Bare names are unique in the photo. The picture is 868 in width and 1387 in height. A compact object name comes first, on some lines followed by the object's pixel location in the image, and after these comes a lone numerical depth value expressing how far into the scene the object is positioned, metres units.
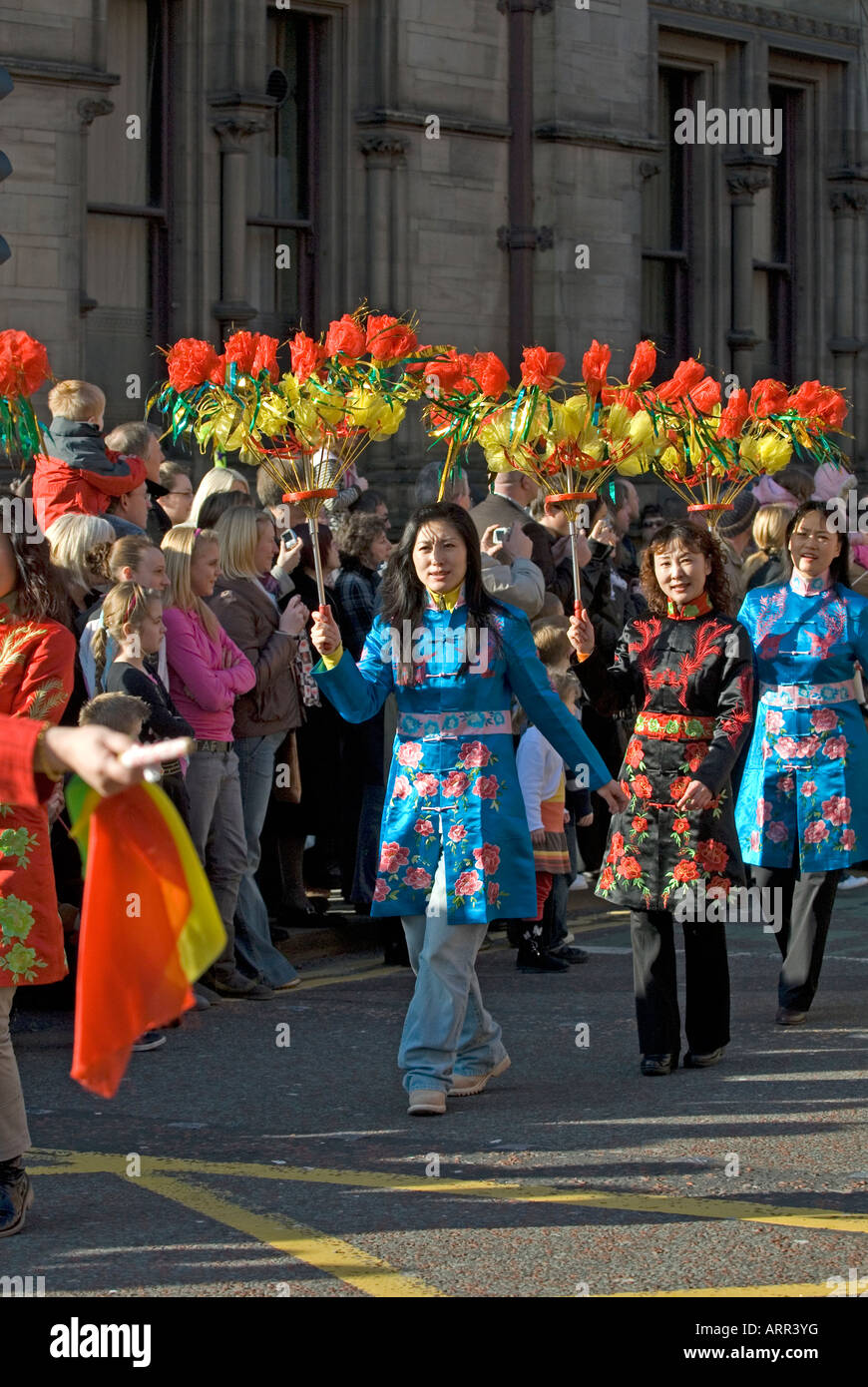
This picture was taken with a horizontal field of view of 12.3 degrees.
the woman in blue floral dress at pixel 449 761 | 13.21
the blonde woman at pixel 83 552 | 16.16
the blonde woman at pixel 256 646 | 17.15
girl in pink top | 16.09
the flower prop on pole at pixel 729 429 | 17.34
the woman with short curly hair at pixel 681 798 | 13.97
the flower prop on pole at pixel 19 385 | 15.63
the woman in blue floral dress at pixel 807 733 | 15.79
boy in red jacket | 18.25
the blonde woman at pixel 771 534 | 20.17
